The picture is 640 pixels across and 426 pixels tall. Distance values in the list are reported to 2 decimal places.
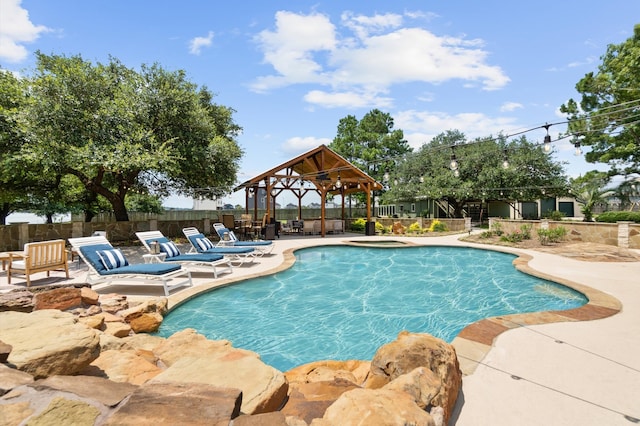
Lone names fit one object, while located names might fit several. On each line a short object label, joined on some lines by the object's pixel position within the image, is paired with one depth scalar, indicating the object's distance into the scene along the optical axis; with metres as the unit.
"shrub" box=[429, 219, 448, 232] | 20.23
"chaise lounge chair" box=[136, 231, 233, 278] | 7.80
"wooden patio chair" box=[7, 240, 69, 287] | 6.48
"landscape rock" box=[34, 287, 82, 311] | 4.59
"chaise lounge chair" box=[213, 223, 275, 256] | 11.03
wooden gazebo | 16.89
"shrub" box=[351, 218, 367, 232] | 20.28
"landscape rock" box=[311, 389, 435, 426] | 1.82
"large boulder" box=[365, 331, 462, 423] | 2.55
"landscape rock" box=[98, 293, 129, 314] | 5.03
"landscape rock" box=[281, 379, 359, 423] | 2.24
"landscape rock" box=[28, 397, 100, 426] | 1.51
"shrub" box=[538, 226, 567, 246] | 13.09
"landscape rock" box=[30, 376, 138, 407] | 1.74
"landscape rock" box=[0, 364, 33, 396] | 1.72
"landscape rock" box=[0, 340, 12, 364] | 1.99
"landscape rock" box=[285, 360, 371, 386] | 3.09
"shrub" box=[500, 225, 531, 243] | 13.96
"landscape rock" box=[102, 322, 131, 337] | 4.16
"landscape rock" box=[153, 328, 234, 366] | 3.44
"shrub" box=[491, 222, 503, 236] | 15.66
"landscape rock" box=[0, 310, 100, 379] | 2.05
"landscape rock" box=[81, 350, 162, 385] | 2.62
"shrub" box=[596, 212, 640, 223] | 16.94
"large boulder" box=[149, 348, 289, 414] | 2.09
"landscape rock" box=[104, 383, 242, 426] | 1.57
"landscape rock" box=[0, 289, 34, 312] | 3.76
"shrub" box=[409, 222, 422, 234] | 19.76
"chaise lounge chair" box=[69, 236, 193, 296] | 6.23
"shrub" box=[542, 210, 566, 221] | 21.16
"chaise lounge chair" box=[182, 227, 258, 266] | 9.30
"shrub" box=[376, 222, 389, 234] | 19.84
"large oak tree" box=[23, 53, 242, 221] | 10.66
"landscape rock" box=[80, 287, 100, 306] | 5.10
